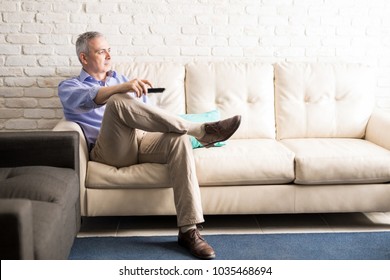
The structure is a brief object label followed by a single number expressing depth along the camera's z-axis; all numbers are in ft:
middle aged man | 8.59
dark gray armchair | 5.53
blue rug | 8.30
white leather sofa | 9.19
